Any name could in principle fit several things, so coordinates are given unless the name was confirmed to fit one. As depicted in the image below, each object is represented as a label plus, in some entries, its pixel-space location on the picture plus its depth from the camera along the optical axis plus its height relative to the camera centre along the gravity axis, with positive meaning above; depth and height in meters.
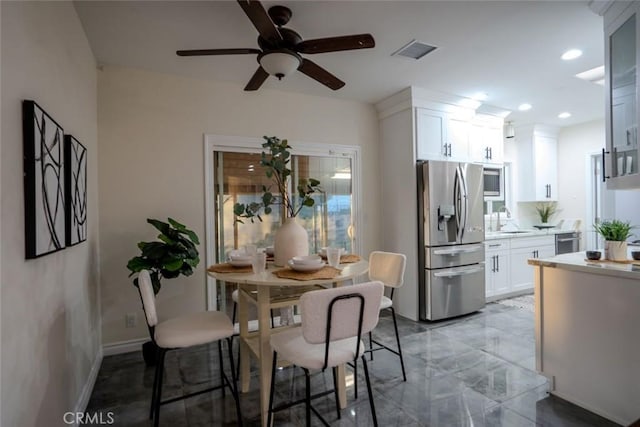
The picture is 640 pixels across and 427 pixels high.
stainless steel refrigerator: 3.71 -0.34
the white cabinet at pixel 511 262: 4.40 -0.74
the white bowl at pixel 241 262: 2.09 -0.32
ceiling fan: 1.85 +1.01
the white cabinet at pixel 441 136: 3.83 +0.92
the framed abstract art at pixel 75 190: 1.89 +0.16
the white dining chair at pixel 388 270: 2.50 -0.48
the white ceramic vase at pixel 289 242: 2.14 -0.20
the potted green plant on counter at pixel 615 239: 2.16 -0.22
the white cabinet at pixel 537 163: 5.38 +0.78
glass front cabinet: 1.93 +0.73
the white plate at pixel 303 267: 1.81 -0.31
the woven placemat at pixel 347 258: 2.29 -0.35
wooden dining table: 1.72 -0.56
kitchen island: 1.86 -0.79
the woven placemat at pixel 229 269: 1.98 -0.36
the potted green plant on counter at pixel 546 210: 5.65 -0.02
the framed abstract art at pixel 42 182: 1.35 +0.16
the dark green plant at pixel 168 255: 2.61 -0.35
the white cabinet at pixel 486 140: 4.33 +0.97
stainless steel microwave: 4.65 +0.41
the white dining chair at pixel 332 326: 1.50 -0.56
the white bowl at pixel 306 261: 1.82 -0.28
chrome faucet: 5.40 -0.01
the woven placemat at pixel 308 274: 1.71 -0.34
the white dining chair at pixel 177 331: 1.81 -0.71
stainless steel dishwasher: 5.03 -0.53
